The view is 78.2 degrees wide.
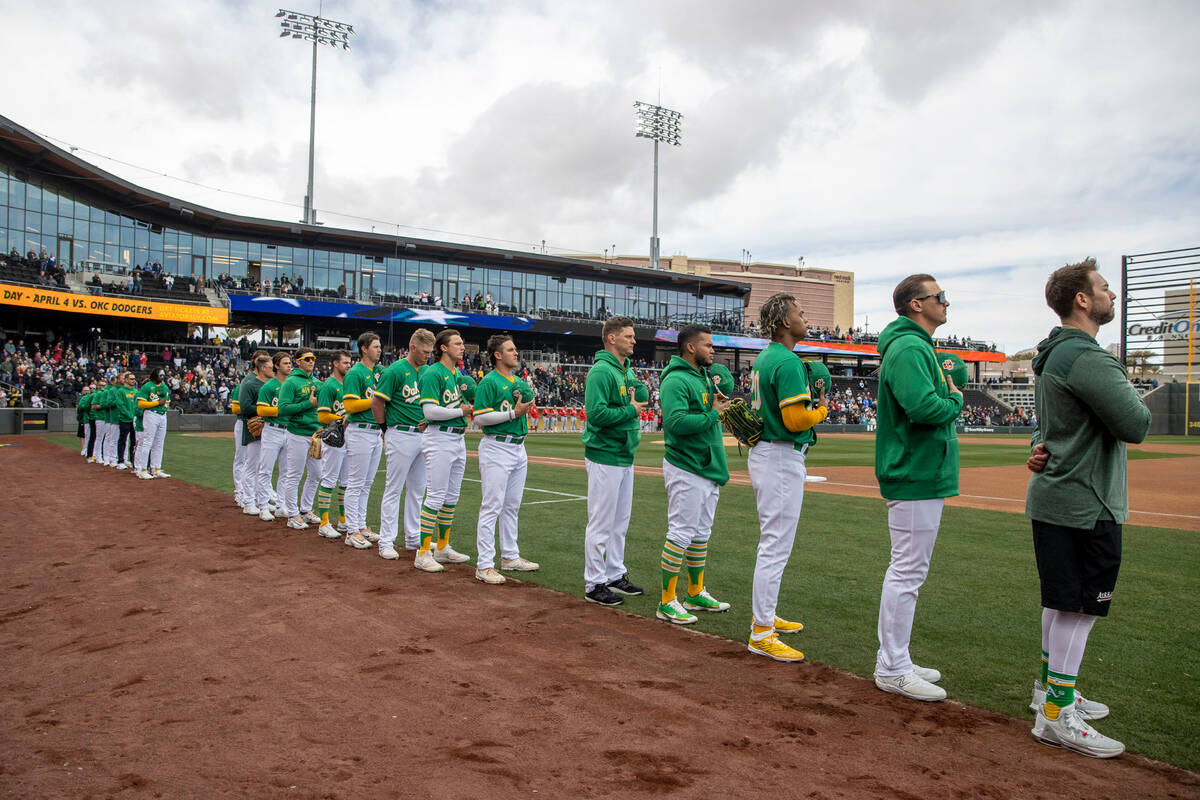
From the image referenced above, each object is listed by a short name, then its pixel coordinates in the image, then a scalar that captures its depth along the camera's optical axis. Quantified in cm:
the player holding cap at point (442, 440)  686
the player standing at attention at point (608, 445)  573
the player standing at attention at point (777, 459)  448
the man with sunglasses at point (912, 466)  383
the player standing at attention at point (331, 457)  892
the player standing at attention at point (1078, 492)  326
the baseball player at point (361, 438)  813
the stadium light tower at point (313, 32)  4366
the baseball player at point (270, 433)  955
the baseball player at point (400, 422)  745
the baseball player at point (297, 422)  931
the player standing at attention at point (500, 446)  643
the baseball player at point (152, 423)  1459
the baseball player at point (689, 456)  527
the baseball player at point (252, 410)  1027
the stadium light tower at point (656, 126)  5800
